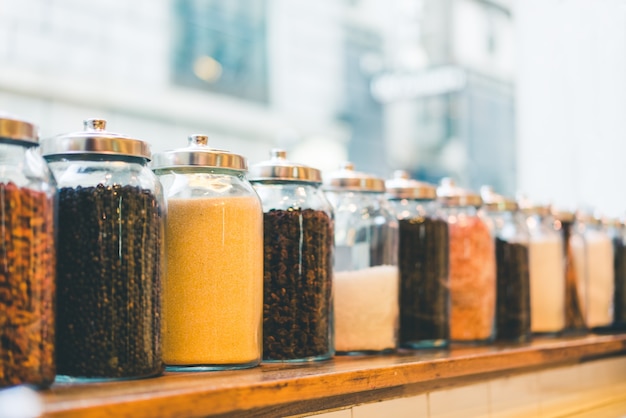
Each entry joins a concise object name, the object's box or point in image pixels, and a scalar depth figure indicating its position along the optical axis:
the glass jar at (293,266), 1.00
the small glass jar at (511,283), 1.45
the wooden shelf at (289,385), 0.67
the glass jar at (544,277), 1.56
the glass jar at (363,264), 1.14
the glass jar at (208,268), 0.90
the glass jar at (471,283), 1.35
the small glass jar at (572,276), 1.65
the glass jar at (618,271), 1.78
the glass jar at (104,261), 0.78
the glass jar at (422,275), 1.24
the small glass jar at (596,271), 1.73
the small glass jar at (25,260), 0.68
